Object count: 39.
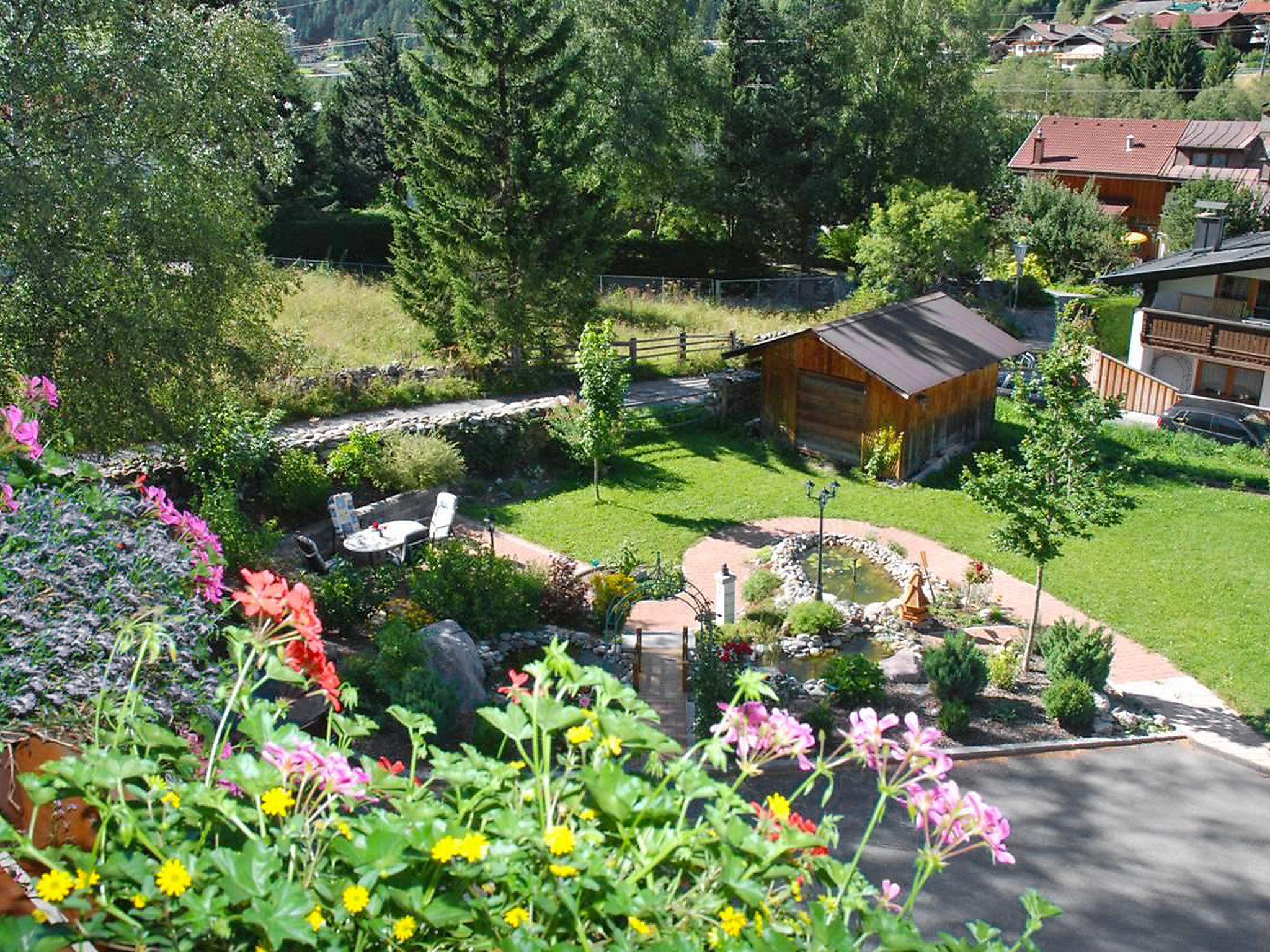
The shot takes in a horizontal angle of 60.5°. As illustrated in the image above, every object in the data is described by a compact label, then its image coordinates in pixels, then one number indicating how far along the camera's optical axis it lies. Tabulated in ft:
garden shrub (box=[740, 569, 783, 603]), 52.19
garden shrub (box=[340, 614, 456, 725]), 33.12
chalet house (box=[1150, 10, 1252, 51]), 315.99
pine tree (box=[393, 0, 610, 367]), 76.69
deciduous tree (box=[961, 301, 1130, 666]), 44.78
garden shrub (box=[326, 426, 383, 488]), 59.88
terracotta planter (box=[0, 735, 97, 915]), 9.65
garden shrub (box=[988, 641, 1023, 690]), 42.96
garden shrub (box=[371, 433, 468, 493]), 60.70
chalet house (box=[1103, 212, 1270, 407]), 90.94
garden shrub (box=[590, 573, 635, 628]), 47.16
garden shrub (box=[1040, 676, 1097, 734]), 39.63
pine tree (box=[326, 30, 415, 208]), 140.97
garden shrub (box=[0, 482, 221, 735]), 13.28
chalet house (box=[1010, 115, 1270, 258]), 154.20
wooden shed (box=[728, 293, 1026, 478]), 68.80
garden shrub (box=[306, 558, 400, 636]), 43.42
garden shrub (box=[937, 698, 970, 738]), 38.60
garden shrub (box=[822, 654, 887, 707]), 39.86
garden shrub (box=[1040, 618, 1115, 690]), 41.98
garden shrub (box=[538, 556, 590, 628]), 47.37
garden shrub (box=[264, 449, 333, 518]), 57.36
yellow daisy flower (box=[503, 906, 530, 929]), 8.76
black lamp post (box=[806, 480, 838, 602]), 50.42
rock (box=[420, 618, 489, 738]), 36.19
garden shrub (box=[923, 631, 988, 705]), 40.06
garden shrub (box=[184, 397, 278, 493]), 50.85
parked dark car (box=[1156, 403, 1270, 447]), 79.56
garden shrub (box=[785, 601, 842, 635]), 47.34
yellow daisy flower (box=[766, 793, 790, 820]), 9.86
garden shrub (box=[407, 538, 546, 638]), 43.27
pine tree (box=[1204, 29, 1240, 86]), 249.55
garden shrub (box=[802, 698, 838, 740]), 36.22
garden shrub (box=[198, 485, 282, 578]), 42.78
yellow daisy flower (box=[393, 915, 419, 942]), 8.38
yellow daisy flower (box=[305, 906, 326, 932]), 8.44
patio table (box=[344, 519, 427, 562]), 52.29
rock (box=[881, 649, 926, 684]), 43.11
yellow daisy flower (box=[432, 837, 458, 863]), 8.58
